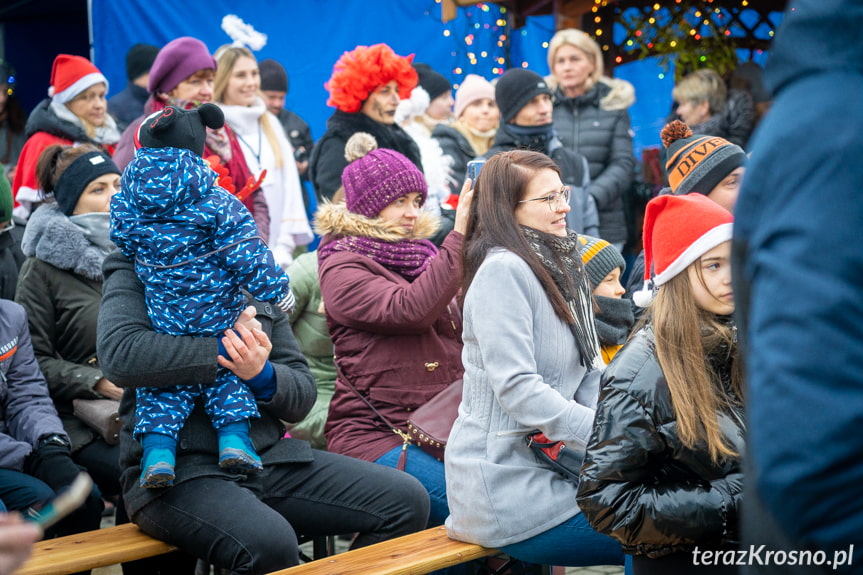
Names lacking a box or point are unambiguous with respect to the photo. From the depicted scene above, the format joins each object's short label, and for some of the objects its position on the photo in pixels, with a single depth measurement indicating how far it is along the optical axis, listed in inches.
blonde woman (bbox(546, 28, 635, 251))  264.8
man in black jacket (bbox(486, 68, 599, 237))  227.0
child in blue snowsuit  123.3
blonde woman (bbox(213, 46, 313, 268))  231.9
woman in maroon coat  152.6
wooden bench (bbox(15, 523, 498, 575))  121.0
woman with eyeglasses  118.5
